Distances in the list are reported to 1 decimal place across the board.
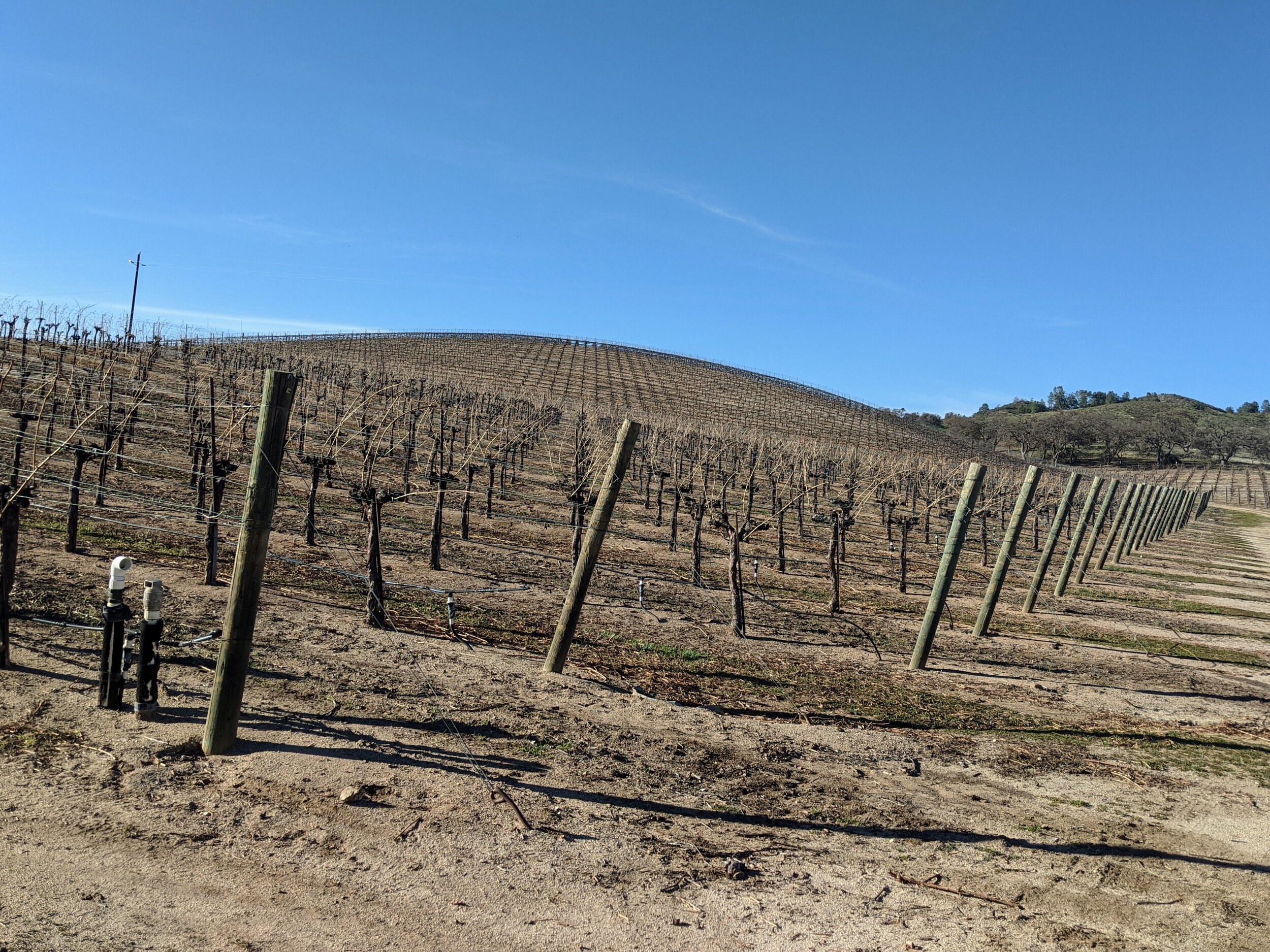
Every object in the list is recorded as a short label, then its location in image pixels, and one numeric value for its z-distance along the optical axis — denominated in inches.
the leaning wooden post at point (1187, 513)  1509.6
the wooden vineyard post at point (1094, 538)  666.1
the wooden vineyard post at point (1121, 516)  788.0
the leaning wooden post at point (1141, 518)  941.2
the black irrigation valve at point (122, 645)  171.6
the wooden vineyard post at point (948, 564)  315.3
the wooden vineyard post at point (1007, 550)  373.4
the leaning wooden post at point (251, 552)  159.3
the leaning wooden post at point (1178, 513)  1364.4
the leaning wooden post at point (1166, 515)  1221.1
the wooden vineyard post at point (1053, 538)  471.5
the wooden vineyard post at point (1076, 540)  544.1
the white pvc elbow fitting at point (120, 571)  168.6
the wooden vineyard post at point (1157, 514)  1085.1
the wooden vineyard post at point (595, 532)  239.3
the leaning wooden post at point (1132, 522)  863.7
